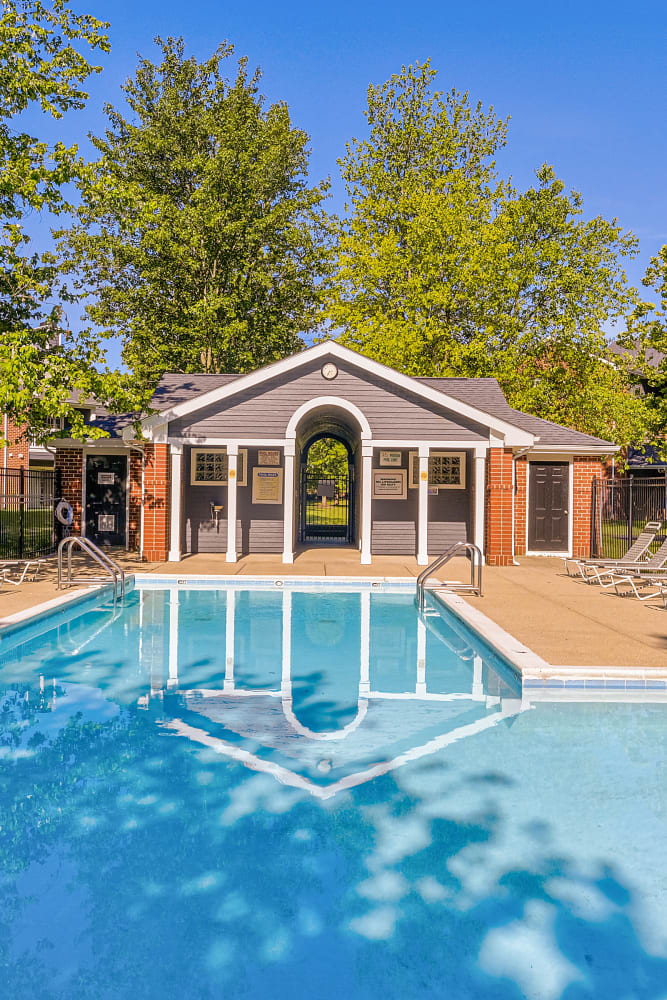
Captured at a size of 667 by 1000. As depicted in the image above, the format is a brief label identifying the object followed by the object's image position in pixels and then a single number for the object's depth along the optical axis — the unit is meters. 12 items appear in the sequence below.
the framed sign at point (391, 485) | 20.67
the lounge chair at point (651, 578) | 12.63
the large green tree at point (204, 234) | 31.78
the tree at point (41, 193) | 13.47
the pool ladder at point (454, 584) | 12.41
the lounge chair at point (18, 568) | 13.34
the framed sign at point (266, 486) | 20.62
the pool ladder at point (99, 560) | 12.73
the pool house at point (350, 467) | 18.09
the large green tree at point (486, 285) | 30.62
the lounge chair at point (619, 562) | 14.47
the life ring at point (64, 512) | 18.77
